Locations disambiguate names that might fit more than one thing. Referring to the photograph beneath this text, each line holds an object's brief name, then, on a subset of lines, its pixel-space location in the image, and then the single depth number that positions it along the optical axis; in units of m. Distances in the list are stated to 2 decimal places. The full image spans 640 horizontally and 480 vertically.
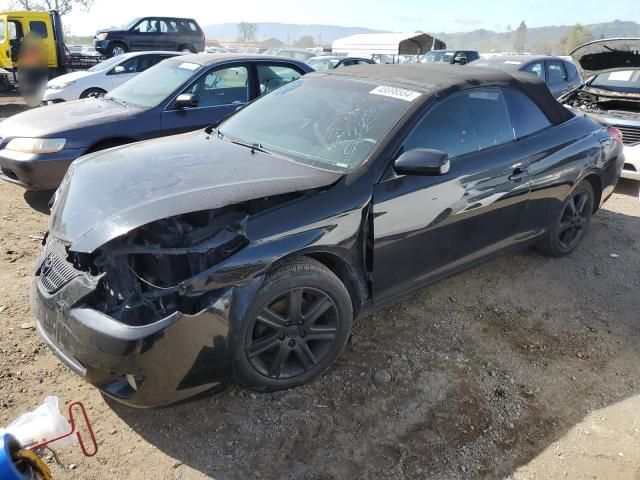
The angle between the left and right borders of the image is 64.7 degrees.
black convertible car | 2.25
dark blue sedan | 4.72
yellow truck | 14.32
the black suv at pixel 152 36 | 17.75
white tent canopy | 30.59
